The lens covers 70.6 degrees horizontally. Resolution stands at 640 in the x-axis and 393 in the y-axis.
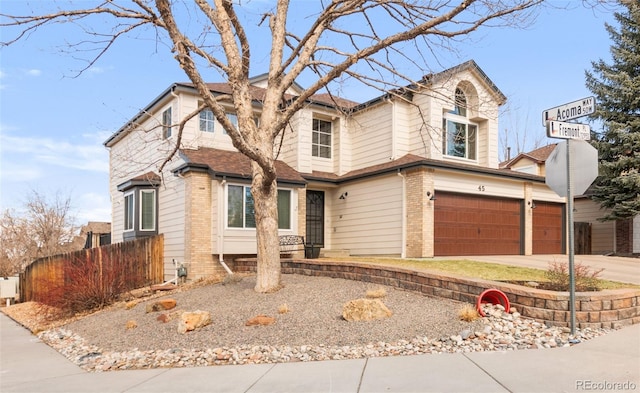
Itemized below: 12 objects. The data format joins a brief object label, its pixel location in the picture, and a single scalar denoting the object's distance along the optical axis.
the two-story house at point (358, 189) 14.53
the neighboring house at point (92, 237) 23.47
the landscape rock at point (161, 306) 9.55
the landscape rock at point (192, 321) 7.51
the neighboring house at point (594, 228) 20.00
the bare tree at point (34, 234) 25.84
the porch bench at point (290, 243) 15.41
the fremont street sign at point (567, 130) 6.33
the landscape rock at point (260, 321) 7.43
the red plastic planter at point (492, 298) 6.99
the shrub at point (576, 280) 7.54
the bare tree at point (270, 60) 9.02
